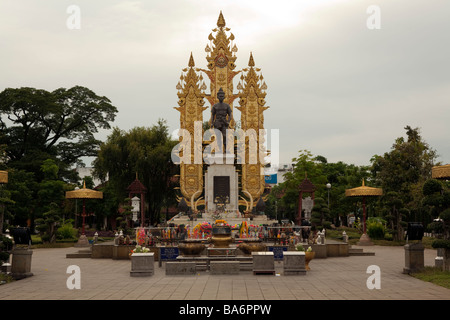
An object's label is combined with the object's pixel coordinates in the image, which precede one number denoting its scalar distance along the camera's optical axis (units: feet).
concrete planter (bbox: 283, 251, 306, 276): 60.34
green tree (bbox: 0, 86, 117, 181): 169.89
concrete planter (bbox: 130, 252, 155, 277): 60.08
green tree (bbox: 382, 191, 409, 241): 115.65
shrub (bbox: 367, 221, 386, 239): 123.95
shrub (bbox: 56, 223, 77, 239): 132.63
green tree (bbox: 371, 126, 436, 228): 124.98
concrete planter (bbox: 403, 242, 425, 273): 60.13
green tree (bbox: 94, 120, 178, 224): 156.56
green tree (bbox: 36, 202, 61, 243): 118.42
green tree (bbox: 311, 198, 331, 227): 99.66
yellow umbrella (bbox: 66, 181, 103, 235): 118.52
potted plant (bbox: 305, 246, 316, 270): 63.52
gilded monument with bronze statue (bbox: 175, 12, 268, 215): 133.39
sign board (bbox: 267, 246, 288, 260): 73.46
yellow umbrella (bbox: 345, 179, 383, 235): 110.01
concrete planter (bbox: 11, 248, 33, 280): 59.52
